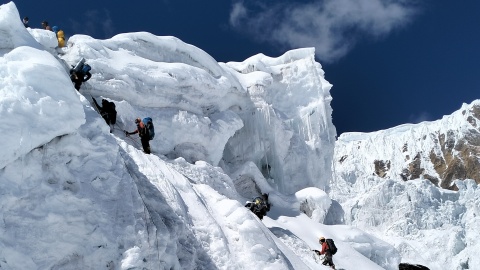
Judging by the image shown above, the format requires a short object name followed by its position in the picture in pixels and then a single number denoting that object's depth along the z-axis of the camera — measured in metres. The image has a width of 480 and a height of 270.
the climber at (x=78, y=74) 17.33
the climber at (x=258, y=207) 19.39
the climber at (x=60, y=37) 21.14
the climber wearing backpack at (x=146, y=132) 16.89
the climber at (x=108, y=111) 17.47
